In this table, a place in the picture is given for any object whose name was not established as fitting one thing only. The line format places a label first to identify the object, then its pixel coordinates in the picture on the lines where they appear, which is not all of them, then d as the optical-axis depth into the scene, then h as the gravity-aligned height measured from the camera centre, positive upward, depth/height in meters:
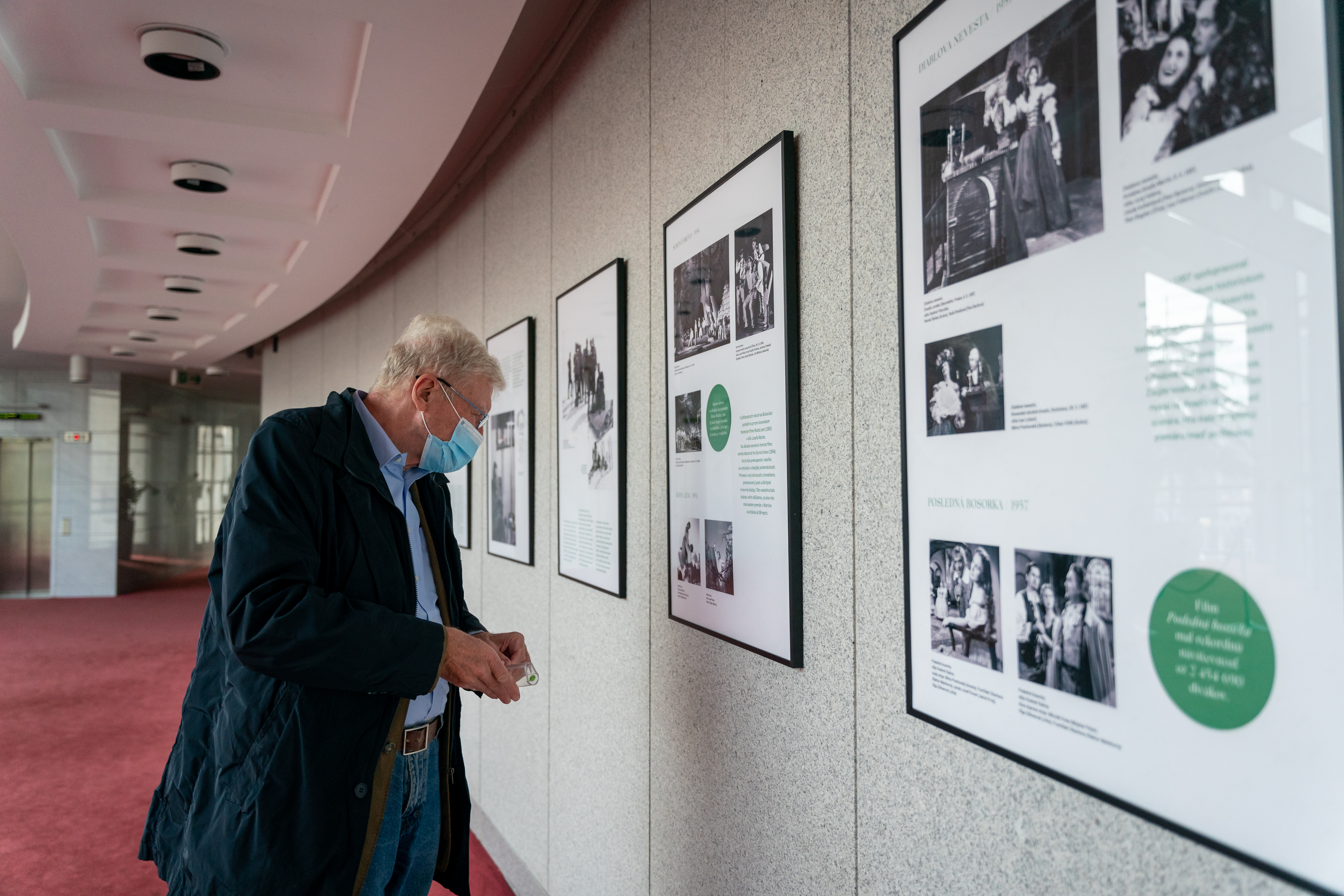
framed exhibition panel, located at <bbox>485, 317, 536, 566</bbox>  3.56 +0.10
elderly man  1.62 -0.42
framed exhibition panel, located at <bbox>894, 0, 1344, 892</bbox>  0.80 +0.08
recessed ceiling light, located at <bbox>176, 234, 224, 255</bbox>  5.20 +1.52
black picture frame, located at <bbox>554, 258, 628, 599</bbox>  2.61 +0.24
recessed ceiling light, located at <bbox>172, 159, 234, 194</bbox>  4.09 +1.55
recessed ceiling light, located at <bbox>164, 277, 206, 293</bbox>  6.43 +1.54
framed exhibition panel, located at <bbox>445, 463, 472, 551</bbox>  4.54 -0.19
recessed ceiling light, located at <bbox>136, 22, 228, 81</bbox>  2.88 +1.57
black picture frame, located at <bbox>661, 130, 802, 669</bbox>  1.70 +0.14
